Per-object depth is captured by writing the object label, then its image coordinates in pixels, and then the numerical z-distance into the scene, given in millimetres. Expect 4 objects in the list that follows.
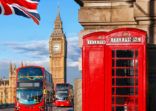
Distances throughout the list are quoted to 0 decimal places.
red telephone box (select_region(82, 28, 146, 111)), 6920
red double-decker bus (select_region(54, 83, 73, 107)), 42372
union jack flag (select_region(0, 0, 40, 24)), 7325
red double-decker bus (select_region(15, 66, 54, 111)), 22022
